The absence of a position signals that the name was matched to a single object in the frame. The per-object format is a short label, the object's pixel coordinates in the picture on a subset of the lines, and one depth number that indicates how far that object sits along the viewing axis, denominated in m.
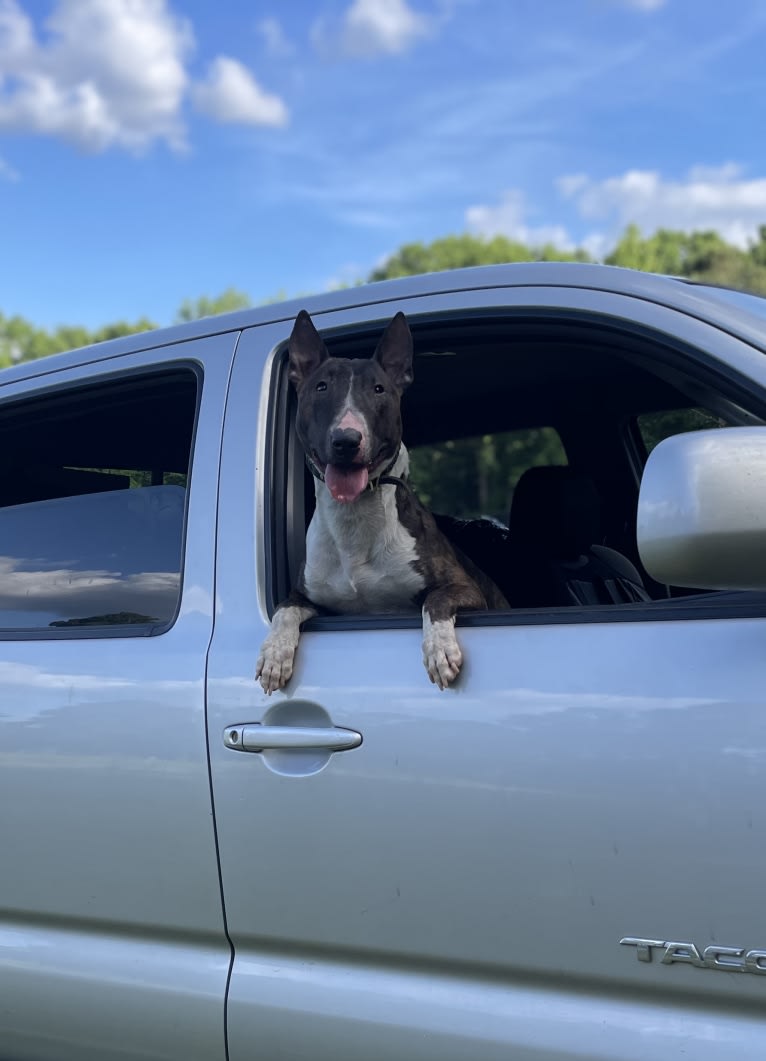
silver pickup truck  1.69
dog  2.46
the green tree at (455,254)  46.84
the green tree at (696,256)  38.56
